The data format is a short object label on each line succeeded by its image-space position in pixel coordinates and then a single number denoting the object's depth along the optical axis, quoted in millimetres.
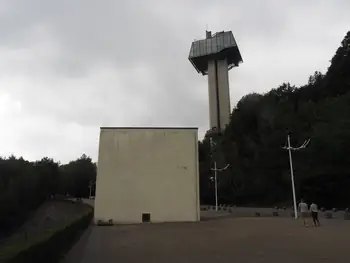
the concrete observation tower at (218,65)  77812
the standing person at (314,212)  19547
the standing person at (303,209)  20672
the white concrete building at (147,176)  28766
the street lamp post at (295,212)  26594
